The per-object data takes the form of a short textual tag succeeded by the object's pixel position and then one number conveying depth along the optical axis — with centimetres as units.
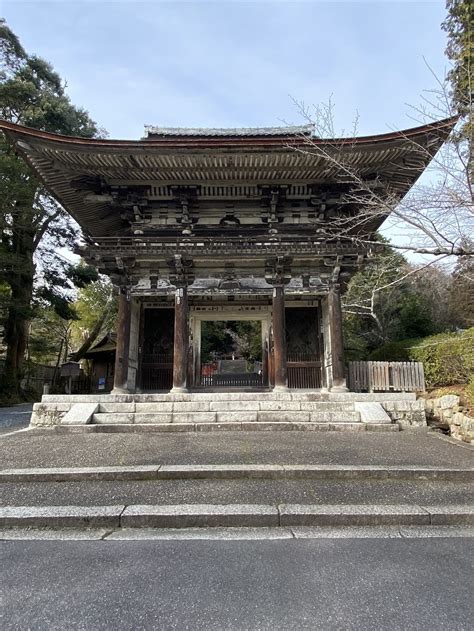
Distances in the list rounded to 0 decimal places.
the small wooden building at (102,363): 1944
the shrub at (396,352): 1075
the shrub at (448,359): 825
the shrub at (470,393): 720
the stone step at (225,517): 312
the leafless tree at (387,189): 426
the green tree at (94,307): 2600
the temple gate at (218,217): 839
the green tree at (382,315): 1625
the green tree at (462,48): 529
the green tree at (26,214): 1551
